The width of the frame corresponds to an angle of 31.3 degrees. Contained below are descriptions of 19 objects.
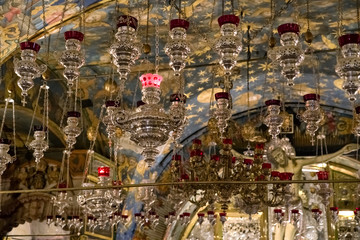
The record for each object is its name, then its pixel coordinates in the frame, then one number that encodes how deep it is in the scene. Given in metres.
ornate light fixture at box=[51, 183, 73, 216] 10.44
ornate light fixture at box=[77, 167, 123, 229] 8.99
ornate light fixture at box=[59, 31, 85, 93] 5.98
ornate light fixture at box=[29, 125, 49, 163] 8.72
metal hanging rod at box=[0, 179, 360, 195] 5.24
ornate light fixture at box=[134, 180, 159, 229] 10.34
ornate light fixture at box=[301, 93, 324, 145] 8.24
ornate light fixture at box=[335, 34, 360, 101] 5.50
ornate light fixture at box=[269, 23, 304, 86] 5.54
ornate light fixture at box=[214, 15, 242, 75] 5.54
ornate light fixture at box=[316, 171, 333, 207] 10.06
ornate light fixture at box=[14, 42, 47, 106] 6.29
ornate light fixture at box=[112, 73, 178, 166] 5.74
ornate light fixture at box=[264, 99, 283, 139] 8.37
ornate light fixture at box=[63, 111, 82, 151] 8.09
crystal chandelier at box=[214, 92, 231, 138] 8.04
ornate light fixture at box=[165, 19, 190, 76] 5.65
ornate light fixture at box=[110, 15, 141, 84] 5.72
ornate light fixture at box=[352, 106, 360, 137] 8.65
